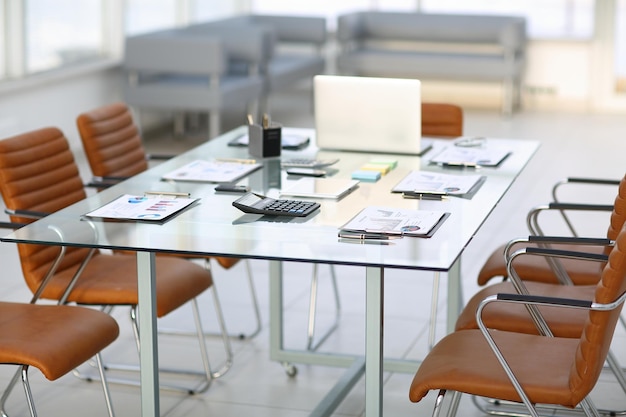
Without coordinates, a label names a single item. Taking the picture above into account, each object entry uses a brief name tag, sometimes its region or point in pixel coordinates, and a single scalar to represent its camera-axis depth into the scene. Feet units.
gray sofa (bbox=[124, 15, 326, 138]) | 27.94
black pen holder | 14.30
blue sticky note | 13.07
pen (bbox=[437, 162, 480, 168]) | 13.80
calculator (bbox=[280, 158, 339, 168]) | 13.80
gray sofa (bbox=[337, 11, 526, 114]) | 33.53
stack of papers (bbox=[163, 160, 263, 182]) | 13.14
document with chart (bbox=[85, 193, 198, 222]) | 11.23
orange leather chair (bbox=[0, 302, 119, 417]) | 10.49
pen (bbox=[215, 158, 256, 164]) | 14.03
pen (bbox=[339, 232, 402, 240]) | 10.39
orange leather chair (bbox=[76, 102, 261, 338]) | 14.66
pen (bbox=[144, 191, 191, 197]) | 12.25
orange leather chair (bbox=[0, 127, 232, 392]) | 12.51
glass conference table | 9.93
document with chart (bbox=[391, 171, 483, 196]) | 12.34
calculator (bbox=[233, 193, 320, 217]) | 11.30
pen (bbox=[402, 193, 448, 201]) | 12.12
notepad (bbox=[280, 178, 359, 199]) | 12.17
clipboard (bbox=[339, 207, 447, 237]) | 10.52
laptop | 14.08
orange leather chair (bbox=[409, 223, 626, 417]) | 9.23
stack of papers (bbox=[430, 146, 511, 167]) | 13.87
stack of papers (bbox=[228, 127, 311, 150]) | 15.10
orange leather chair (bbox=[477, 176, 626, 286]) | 12.72
